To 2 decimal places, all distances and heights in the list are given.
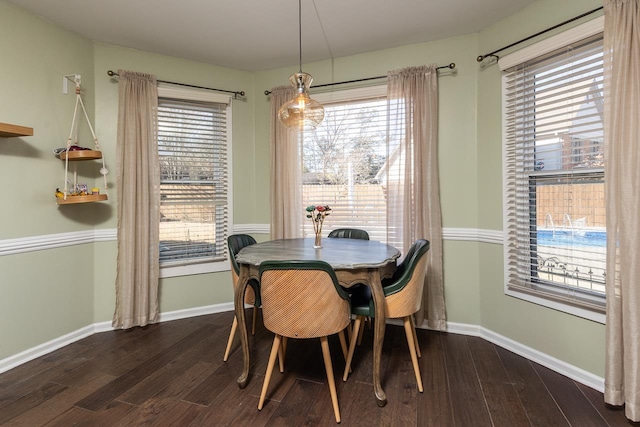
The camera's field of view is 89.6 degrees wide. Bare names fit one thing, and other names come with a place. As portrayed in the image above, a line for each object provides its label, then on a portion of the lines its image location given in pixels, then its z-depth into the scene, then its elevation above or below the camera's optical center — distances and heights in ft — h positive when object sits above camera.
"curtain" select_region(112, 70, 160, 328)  9.67 +0.29
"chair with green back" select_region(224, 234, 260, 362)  7.81 -1.88
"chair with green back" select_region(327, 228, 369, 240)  9.97 -0.70
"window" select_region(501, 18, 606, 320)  6.73 +0.78
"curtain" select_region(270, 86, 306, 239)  11.03 +1.21
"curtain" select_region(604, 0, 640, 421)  5.53 +0.21
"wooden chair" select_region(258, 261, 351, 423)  5.47 -1.57
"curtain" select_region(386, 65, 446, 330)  9.38 +1.21
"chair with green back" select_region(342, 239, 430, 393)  6.52 -1.81
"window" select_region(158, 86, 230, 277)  10.74 +1.16
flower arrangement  8.21 -0.23
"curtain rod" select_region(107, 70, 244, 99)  9.74 +4.23
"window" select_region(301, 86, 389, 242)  10.44 +1.70
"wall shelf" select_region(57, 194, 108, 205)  8.37 +0.31
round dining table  6.20 -1.10
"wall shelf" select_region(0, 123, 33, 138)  6.80 +1.73
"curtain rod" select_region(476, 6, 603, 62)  6.52 +4.08
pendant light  7.43 +2.39
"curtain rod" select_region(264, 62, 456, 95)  9.16 +4.24
